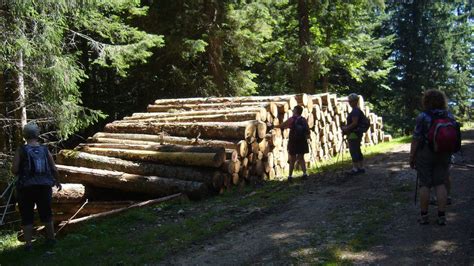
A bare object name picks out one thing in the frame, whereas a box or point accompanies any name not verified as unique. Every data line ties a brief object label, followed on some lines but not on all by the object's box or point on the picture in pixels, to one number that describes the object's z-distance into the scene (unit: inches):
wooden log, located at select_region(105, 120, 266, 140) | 451.2
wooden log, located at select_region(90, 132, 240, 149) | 450.6
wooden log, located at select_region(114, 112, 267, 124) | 474.3
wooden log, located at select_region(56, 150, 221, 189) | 410.0
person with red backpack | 260.1
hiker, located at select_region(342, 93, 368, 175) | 433.1
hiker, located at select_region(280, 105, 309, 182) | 434.3
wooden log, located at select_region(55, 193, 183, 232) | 369.4
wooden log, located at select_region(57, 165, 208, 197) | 401.1
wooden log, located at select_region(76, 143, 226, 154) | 424.2
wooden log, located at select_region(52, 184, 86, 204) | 437.0
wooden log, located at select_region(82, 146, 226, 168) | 409.1
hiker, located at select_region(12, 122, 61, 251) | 284.0
